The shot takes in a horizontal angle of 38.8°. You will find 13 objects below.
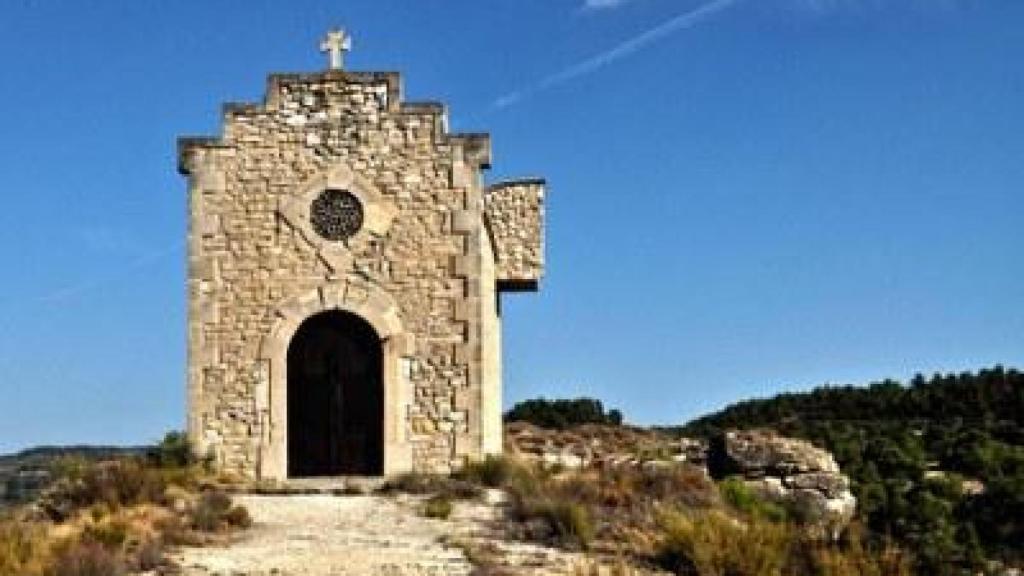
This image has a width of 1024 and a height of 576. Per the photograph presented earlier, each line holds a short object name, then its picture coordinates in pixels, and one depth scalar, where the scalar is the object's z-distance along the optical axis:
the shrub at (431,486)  18.91
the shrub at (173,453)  20.66
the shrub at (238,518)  16.17
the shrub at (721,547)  13.18
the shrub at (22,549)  12.62
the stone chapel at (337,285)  21.16
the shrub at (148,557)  13.26
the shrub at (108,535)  14.23
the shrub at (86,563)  12.49
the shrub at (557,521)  15.21
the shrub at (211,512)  15.76
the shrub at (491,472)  19.95
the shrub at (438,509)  17.05
